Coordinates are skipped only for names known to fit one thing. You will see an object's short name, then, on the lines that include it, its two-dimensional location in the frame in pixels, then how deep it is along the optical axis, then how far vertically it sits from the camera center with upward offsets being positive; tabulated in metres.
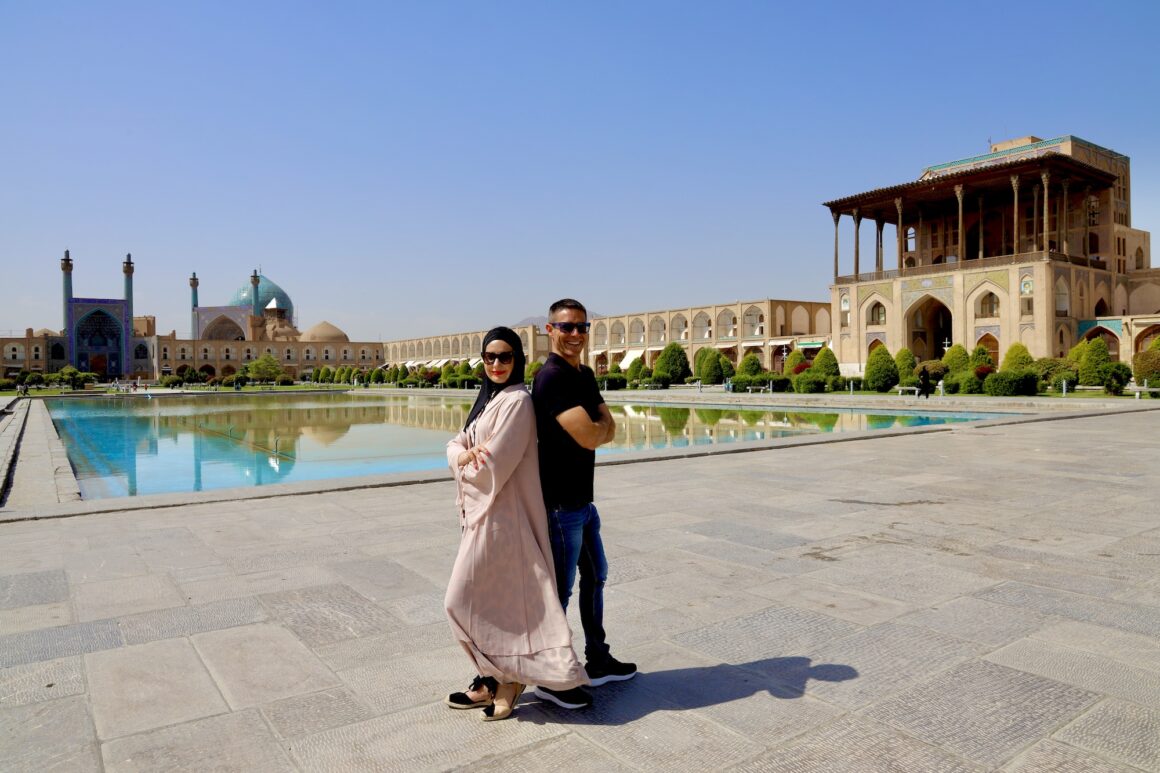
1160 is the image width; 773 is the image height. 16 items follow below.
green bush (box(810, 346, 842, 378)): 28.30 +0.14
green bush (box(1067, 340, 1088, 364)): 23.53 +0.32
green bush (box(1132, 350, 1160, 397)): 21.31 -0.15
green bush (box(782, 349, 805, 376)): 31.07 +0.30
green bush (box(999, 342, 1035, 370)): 24.42 +0.18
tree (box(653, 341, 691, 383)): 34.03 +0.29
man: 2.14 -0.19
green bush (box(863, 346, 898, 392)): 25.03 -0.21
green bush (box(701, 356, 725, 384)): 32.66 -0.04
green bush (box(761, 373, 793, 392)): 27.05 -0.48
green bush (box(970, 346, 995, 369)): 24.22 +0.23
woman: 2.08 -0.53
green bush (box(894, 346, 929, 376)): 25.72 +0.18
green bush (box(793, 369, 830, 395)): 25.79 -0.50
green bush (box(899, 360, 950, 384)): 25.28 -0.16
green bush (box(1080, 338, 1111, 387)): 22.22 +0.04
